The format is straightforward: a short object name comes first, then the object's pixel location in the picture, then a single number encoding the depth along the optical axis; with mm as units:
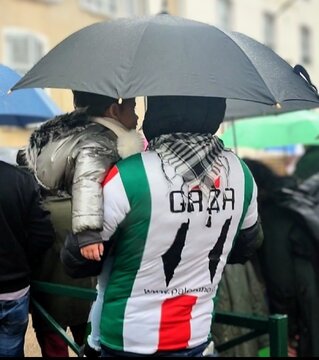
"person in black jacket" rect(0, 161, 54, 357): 4906
